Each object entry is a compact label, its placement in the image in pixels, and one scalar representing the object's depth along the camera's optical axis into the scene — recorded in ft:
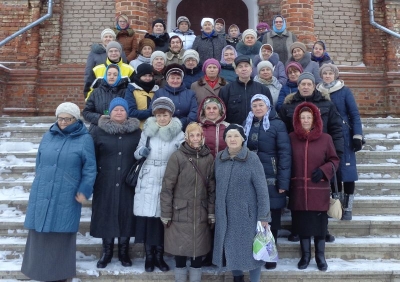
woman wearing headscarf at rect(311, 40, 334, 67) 18.65
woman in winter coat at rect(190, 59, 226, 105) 14.64
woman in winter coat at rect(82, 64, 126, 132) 13.89
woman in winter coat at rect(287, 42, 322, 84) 17.04
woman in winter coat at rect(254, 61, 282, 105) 14.90
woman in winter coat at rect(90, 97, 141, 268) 11.99
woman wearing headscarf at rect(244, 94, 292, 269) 11.87
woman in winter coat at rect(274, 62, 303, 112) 14.77
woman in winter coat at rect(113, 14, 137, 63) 20.90
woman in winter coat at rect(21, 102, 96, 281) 10.84
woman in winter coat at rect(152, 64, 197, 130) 13.60
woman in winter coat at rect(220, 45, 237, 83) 16.75
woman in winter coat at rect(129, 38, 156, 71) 18.16
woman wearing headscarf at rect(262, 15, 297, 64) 20.43
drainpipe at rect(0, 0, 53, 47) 26.10
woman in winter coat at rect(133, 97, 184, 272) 11.59
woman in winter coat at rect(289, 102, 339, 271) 11.80
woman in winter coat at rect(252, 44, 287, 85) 17.13
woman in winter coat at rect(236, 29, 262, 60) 18.69
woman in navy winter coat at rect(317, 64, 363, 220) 14.02
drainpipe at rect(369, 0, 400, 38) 28.14
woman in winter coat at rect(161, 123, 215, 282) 11.02
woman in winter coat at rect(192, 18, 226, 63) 19.13
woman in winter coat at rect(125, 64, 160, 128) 13.74
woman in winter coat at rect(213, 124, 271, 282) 10.77
